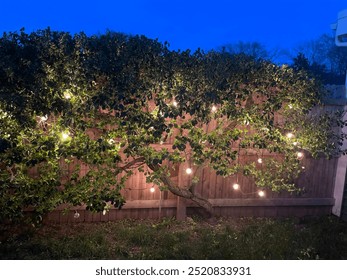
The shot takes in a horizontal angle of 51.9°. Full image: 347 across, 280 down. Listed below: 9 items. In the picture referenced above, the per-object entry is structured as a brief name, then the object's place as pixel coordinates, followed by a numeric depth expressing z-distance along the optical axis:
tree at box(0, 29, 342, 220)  4.48
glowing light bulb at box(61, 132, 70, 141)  4.70
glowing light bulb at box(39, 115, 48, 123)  4.70
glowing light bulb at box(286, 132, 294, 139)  5.70
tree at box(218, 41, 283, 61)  35.88
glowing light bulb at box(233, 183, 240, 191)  6.32
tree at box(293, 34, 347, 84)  22.53
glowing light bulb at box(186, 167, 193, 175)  6.07
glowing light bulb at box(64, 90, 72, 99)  4.52
